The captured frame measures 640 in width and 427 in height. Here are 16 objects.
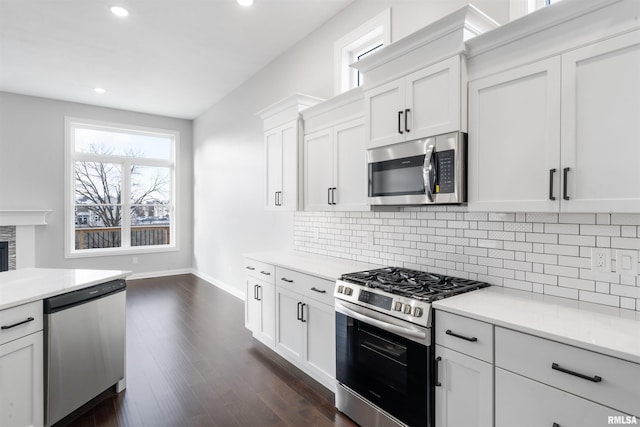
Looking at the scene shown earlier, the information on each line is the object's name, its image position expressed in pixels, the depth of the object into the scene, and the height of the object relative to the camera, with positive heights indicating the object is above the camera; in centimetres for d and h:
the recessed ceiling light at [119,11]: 342 +200
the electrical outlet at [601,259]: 175 -25
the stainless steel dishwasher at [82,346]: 212 -92
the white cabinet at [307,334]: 258 -101
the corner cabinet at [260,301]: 329 -93
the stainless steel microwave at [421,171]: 201 +25
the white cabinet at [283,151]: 346 +64
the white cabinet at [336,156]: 281 +49
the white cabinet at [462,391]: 163 -89
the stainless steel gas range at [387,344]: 186 -80
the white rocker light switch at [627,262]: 167 -25
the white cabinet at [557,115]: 145 +46
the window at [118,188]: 652 +44
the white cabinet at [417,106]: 200 +68
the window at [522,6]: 206 +124
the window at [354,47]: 313 +162
